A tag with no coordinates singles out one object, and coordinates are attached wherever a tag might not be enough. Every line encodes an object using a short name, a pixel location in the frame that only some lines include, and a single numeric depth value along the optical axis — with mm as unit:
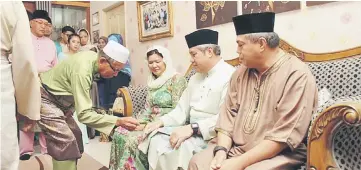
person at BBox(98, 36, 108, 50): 4630
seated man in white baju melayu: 1876
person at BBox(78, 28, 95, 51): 4848
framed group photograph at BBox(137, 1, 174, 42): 3686
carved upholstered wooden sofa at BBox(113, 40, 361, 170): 1133
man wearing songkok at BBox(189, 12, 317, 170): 1363
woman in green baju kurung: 2365
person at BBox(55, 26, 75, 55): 4902
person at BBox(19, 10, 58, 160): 3760
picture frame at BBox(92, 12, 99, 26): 5746
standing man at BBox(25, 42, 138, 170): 2053
